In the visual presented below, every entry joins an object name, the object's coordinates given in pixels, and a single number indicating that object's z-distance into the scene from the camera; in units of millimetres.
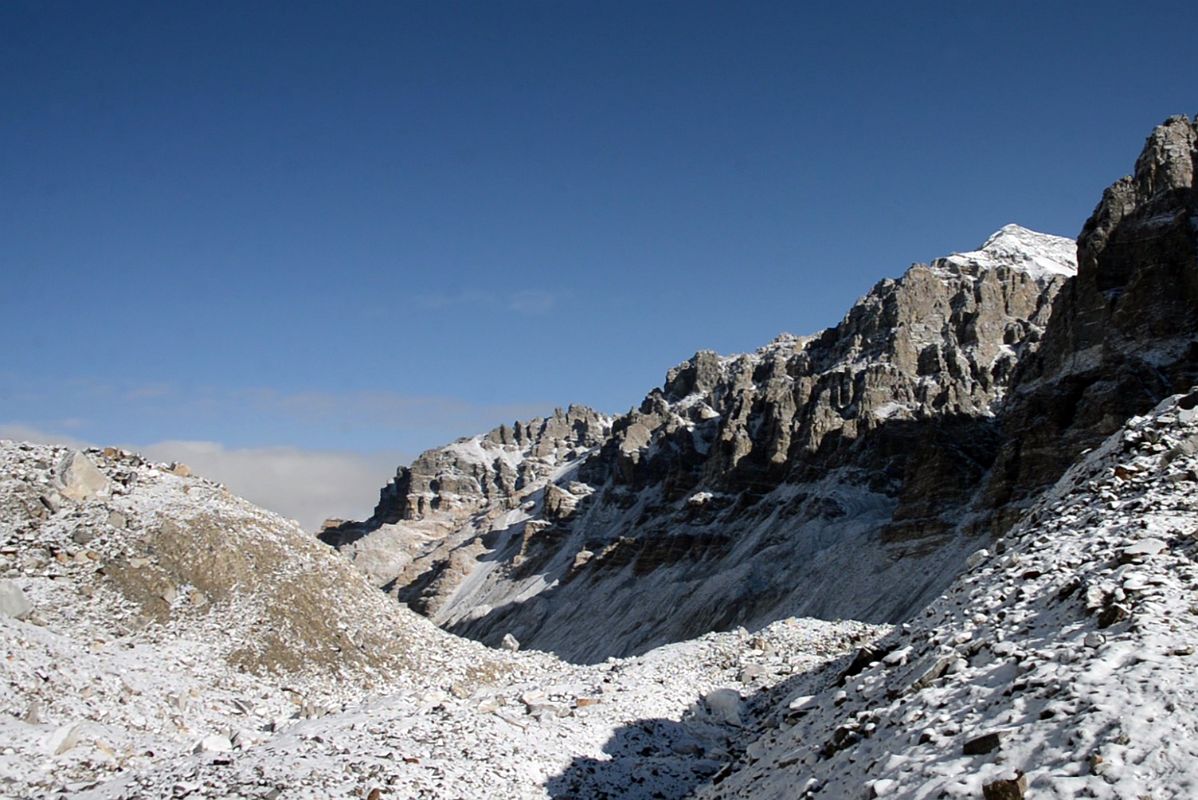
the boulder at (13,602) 28406
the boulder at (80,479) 36219
